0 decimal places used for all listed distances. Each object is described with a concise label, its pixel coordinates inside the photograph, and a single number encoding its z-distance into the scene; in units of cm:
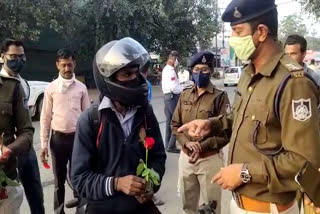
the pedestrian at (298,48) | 287
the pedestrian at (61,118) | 319
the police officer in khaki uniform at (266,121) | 132
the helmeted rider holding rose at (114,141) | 151
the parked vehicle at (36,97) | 809
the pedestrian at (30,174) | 266
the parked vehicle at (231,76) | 2153
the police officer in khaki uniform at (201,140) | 251
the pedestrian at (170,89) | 545
